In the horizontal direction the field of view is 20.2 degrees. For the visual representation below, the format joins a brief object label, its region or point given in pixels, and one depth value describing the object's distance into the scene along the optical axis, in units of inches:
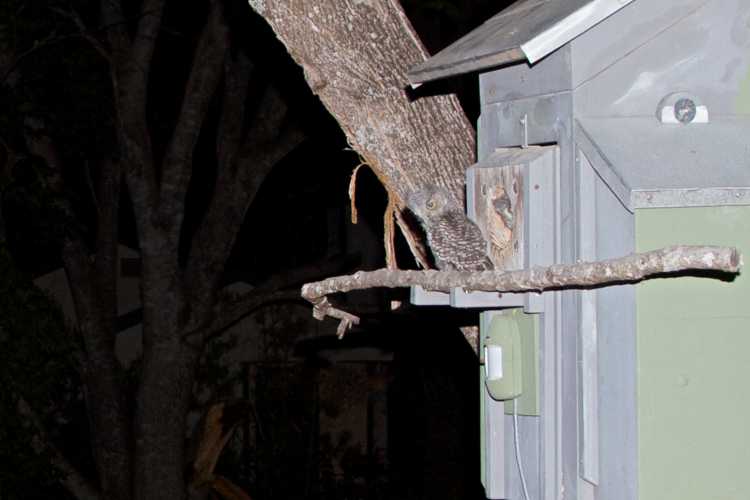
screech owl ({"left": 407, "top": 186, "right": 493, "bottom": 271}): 185.4
